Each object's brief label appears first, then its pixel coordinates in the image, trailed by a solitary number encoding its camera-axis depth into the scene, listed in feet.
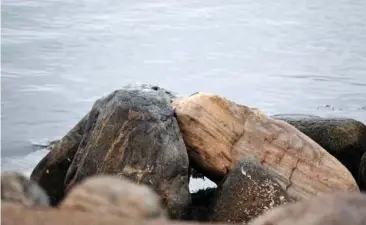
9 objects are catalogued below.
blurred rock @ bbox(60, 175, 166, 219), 19.53
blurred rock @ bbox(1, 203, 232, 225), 18.75
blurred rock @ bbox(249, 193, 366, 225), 18.62
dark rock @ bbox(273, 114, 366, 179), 68.59
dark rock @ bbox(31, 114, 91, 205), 58.70
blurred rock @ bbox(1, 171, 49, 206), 20.81
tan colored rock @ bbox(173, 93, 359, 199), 58.39
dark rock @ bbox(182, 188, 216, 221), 54.80
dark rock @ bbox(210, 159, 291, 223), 52.85
